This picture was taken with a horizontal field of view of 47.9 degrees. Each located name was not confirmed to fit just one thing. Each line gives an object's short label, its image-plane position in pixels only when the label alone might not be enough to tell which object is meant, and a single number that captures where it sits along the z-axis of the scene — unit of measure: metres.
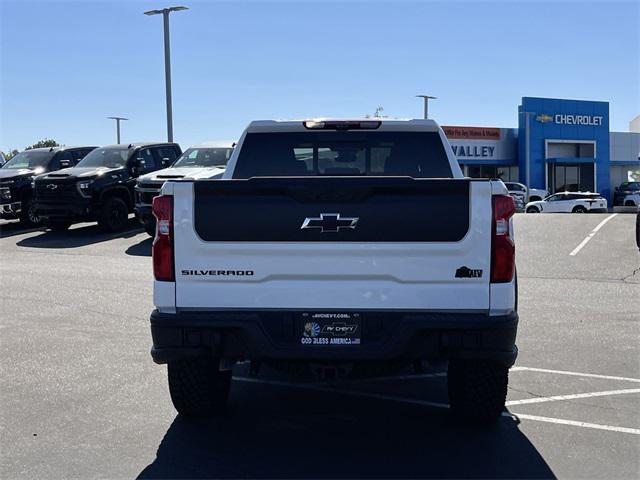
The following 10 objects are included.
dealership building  51.16
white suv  36.44
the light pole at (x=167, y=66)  25.16
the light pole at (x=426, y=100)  50.88
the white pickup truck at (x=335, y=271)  4.10
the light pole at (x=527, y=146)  50.83
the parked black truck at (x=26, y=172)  18.44
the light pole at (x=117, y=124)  53.44
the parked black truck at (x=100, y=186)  16.73
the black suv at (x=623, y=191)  50.34
